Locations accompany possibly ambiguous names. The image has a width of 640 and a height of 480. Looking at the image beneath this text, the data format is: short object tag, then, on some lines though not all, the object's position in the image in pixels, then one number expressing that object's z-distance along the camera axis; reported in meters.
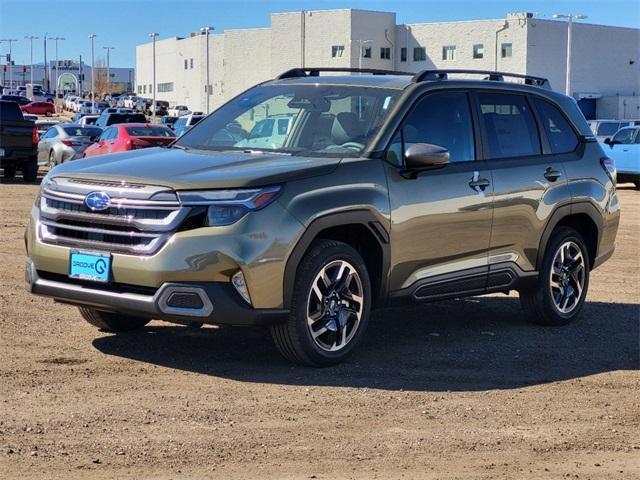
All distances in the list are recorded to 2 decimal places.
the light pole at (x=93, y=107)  85.55
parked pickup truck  26.25
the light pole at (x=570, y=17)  60.45
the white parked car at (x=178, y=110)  101.94
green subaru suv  6.56
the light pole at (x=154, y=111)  80.97
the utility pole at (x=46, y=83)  188.75
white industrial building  81.38
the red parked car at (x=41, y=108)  96.31
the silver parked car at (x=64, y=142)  30.83
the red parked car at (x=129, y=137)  26.56
